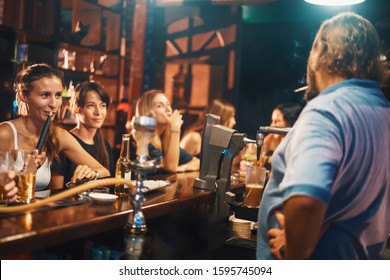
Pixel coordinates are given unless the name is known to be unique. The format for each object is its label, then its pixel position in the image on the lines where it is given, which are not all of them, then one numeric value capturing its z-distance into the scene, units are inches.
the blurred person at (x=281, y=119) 225.6
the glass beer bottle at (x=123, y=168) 92.4
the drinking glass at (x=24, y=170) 78.0
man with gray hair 54.4
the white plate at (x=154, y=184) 99.3
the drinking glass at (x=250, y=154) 176.5
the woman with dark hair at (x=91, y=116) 148.3
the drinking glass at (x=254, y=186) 97.9
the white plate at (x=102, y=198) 82.7
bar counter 60.0
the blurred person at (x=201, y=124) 209.5
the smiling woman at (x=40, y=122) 114.7
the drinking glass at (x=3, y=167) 77.0
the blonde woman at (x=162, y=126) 165.3
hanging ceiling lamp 142.0
